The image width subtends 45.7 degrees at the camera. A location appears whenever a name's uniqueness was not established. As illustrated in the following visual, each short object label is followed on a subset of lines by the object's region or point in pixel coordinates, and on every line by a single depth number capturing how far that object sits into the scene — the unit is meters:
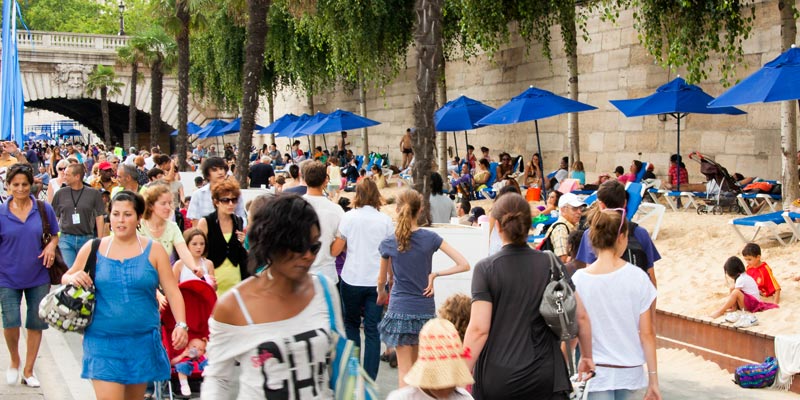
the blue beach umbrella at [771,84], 11.02
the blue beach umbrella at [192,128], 43.64
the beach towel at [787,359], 7.95
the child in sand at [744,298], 9.36
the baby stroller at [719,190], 14.48
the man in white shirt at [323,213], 7.14
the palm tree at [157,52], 42.06
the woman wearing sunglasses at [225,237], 6.87
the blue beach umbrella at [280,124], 29.66
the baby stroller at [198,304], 6.34
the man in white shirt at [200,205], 8.62
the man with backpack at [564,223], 7.02
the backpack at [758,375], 8.04
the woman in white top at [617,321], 4.64
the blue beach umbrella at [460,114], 18.69
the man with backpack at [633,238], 5.46
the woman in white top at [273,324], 3.25
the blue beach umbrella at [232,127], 35.34
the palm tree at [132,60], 43.53
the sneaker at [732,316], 9.09
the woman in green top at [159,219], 7.16
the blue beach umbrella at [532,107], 15.64
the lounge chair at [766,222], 11.44
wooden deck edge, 8.69
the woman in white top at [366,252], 7.02
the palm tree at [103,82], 46.47
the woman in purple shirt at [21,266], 7.23
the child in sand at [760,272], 9.72
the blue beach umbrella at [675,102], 14.58
